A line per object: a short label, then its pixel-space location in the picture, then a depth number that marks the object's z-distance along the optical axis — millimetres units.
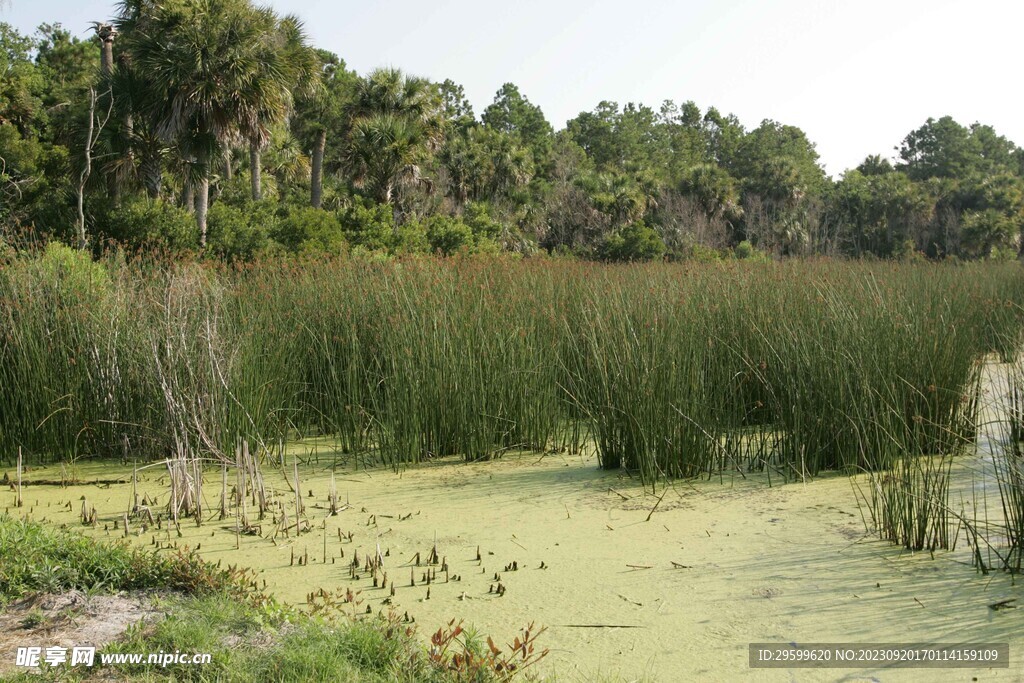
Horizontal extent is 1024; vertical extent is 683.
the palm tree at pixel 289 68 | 17891
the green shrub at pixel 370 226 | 18797
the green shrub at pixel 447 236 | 21312
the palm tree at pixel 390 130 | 24594
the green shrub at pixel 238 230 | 16438
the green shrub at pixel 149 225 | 16109
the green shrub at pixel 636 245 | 26156
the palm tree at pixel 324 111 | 28208
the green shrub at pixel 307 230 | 16594
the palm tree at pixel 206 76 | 17062
